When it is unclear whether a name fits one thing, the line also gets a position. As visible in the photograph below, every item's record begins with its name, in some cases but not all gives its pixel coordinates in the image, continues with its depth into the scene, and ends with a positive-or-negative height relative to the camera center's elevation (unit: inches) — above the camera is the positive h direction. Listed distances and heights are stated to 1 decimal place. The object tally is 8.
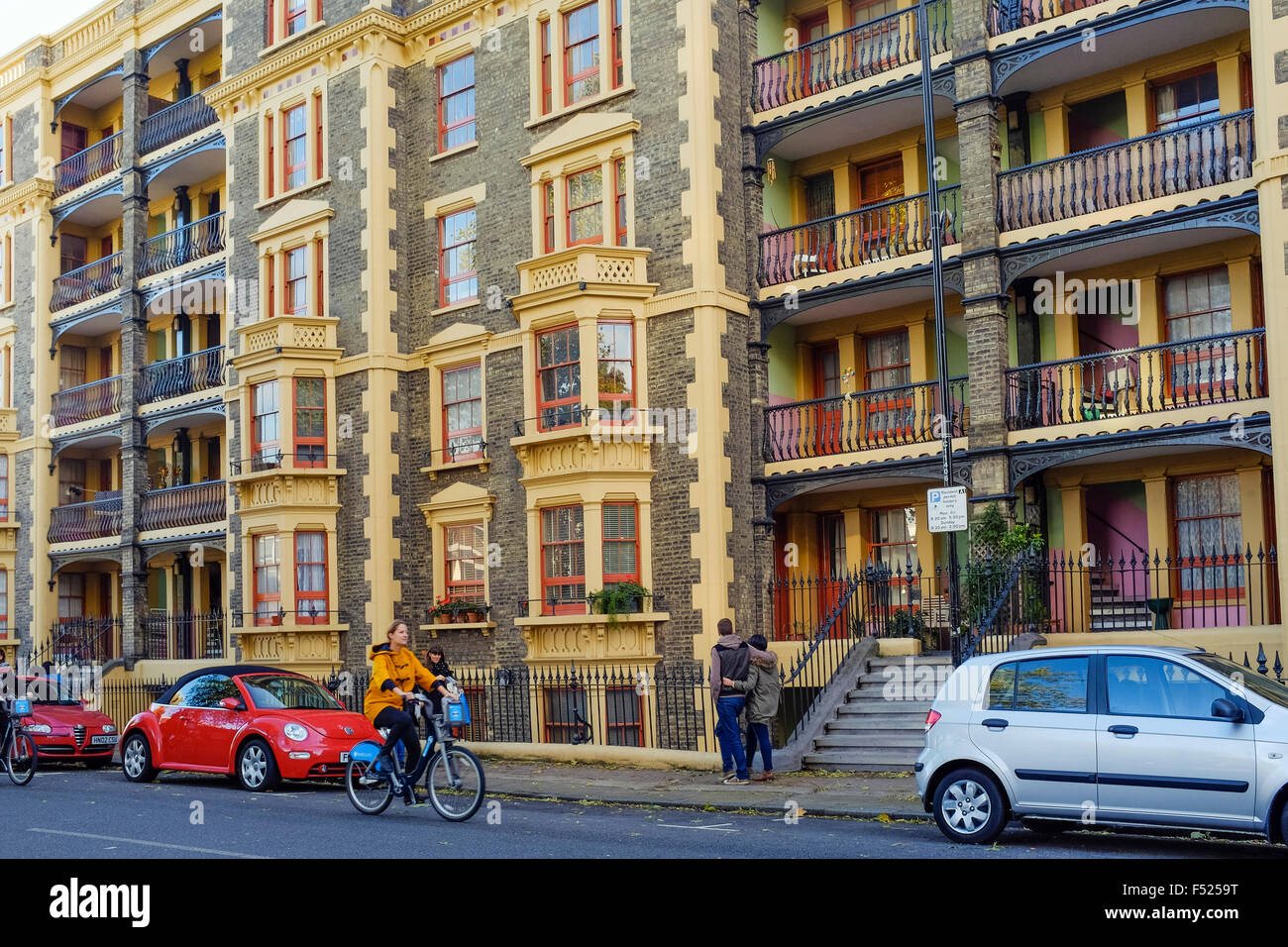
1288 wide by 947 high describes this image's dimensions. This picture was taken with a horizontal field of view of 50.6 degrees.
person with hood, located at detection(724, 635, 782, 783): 652.1 -62.8
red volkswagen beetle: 649.6 -75.0
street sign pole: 680.4 +149.3
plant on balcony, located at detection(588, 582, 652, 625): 877.8 -20.8
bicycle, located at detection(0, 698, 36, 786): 673.6 -84.5
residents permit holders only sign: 660.1 +23.8
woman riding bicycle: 517.7 -45.1
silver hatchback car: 396.2 -58.5
